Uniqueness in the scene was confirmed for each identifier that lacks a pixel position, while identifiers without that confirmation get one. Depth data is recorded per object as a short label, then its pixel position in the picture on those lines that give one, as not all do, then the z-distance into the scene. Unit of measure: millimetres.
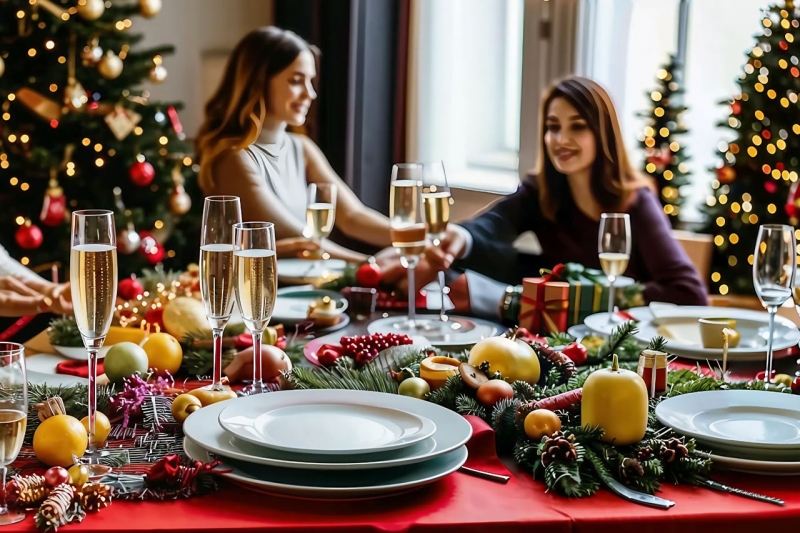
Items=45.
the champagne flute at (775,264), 1354
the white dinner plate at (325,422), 975
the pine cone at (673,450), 999
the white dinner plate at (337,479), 924
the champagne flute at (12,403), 849
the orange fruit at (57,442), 999
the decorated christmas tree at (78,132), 3807
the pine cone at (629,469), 979
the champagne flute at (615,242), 1833
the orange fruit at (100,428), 1042
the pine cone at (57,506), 875
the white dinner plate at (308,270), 2077
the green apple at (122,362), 1269
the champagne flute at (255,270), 1129
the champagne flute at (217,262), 1162
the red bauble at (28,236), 3686
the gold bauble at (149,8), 3916
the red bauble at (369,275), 1916
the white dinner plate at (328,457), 925
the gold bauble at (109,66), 3826
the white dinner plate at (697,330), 1464
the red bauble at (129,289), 1754
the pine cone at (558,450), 986
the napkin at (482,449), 1048
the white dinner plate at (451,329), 1514
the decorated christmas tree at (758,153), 3740
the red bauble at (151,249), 3607
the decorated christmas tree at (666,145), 3982
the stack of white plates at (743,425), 1008
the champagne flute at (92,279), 1022
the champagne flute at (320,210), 1971
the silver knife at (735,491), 948
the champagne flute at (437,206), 1750
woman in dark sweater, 2514
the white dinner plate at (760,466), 996
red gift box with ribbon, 1635
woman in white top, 2430
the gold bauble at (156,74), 4012
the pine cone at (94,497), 913
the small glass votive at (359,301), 1778
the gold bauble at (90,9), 3727
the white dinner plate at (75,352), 1430
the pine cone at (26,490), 904
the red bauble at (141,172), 3879
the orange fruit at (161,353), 1352
